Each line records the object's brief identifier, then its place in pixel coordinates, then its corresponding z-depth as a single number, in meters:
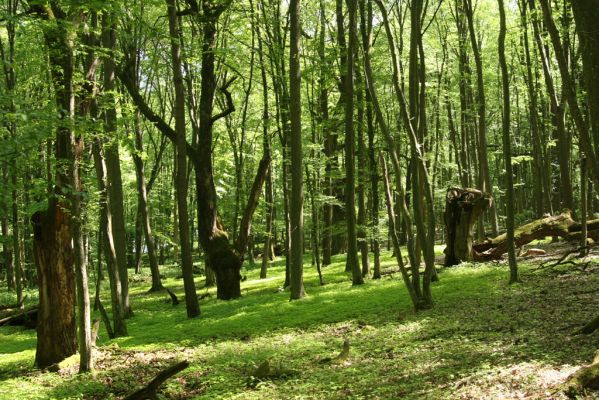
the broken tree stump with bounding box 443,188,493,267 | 15.00
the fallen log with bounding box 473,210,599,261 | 15.63
